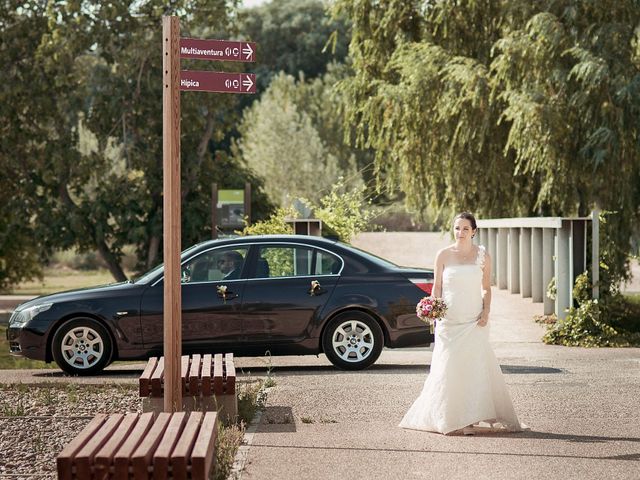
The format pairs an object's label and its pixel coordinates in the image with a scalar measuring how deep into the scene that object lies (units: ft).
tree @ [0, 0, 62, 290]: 115.75
